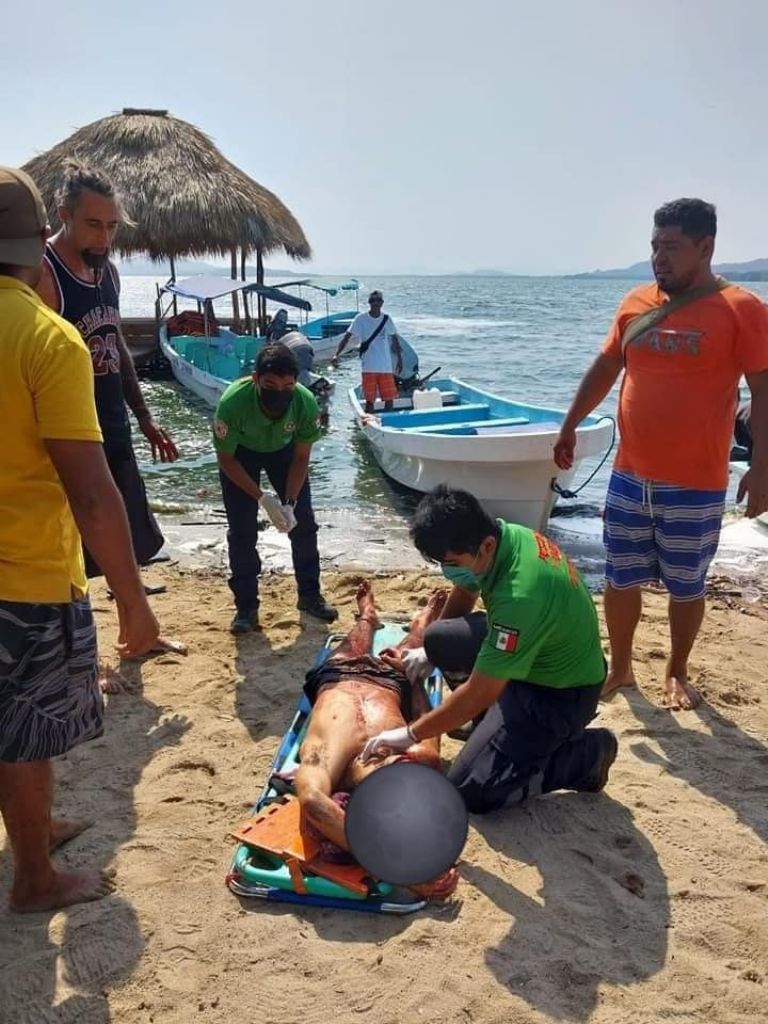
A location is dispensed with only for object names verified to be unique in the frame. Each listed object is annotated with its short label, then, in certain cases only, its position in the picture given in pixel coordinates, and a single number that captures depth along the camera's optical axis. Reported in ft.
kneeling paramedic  8.77
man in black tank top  10.89
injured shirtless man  8.79
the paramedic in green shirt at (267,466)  14.89
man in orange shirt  11.27
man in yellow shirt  6.25
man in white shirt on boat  37.58
